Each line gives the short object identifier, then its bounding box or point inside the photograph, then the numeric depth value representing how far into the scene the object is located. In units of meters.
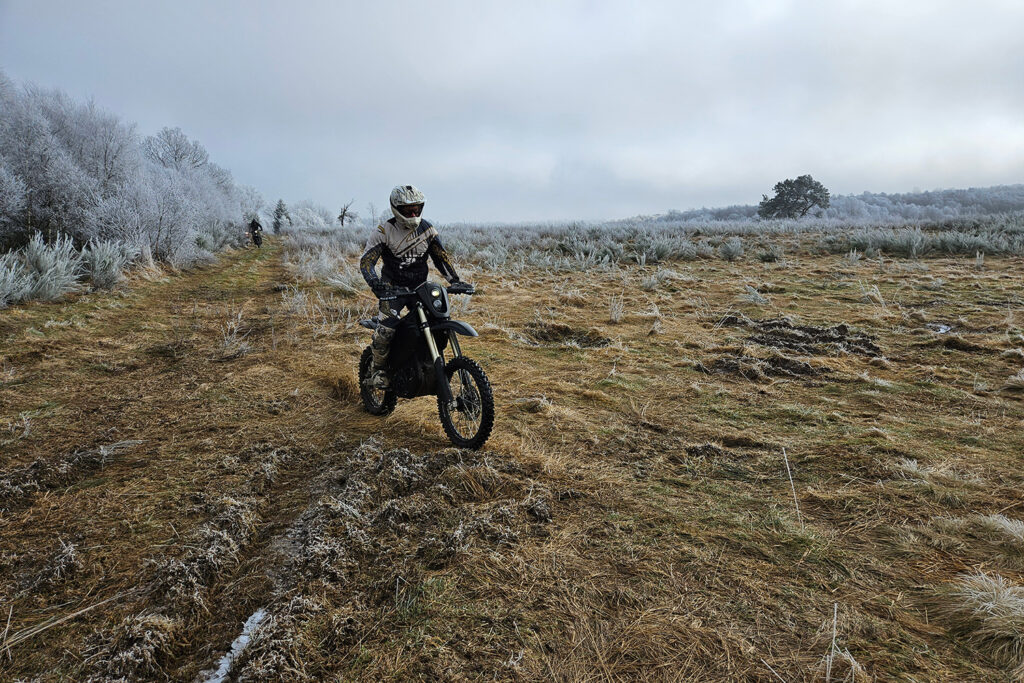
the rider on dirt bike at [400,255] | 3.70
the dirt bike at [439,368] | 3.38
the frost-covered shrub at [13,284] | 7.09
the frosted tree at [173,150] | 36.25
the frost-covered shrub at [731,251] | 15.50
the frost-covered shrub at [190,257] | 14.15
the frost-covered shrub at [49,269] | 7.77
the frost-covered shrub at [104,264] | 9.34
